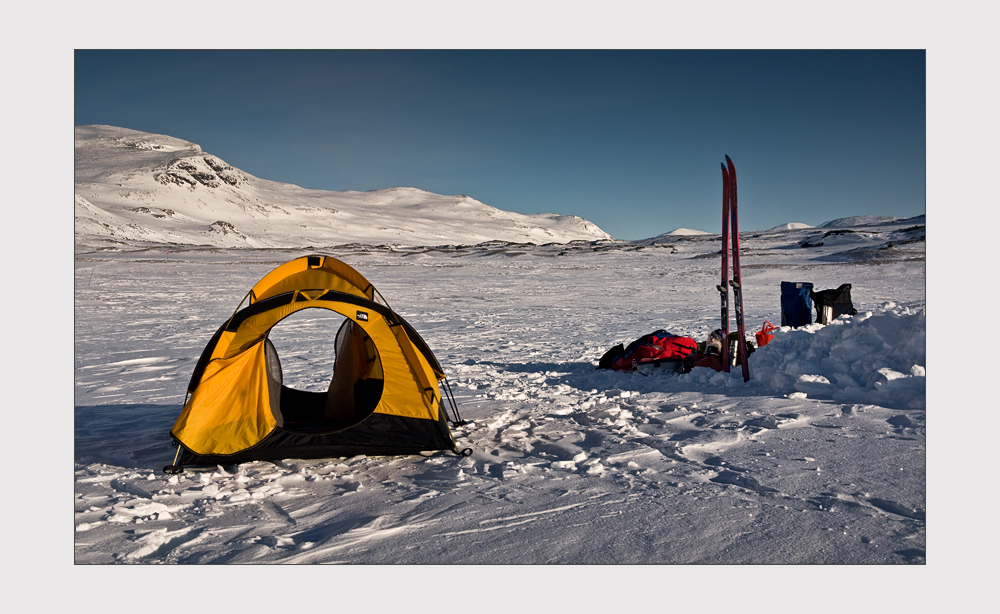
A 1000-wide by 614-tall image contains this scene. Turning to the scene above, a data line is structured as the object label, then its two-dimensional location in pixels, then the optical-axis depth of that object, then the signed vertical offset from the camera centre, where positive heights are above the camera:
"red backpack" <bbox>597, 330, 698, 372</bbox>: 7.98 -0.59
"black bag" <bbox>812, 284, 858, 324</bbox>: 8.97 +0.04
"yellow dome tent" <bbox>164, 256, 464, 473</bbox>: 4.84 -0.78
